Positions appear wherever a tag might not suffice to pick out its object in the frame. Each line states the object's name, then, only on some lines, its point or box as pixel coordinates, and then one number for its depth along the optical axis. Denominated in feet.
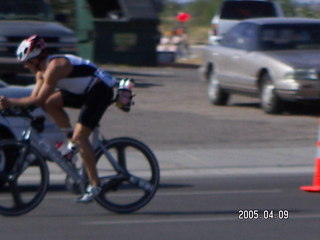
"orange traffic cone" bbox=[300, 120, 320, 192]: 62.80
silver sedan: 100.78
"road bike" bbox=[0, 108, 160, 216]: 52.95
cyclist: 51.57
